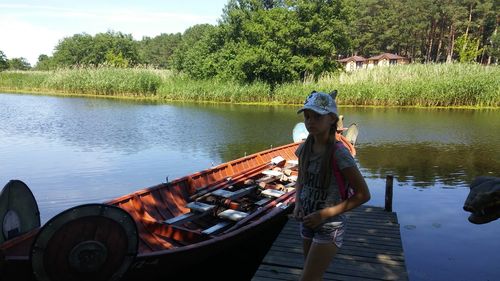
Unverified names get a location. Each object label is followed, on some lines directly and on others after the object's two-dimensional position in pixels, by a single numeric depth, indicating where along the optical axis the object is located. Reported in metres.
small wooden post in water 7.50
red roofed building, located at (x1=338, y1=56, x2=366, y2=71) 65.09
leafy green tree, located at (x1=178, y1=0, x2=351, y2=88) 36.09
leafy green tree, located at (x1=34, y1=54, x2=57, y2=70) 83.03
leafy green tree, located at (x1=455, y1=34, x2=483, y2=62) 50.17
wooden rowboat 3.99
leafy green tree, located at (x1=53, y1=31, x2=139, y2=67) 72.25
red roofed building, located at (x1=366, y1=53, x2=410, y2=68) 60.97
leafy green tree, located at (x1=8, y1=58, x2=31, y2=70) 85.01
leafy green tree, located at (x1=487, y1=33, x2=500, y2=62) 48.81
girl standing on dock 2.77
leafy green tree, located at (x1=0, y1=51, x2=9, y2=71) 71.04
